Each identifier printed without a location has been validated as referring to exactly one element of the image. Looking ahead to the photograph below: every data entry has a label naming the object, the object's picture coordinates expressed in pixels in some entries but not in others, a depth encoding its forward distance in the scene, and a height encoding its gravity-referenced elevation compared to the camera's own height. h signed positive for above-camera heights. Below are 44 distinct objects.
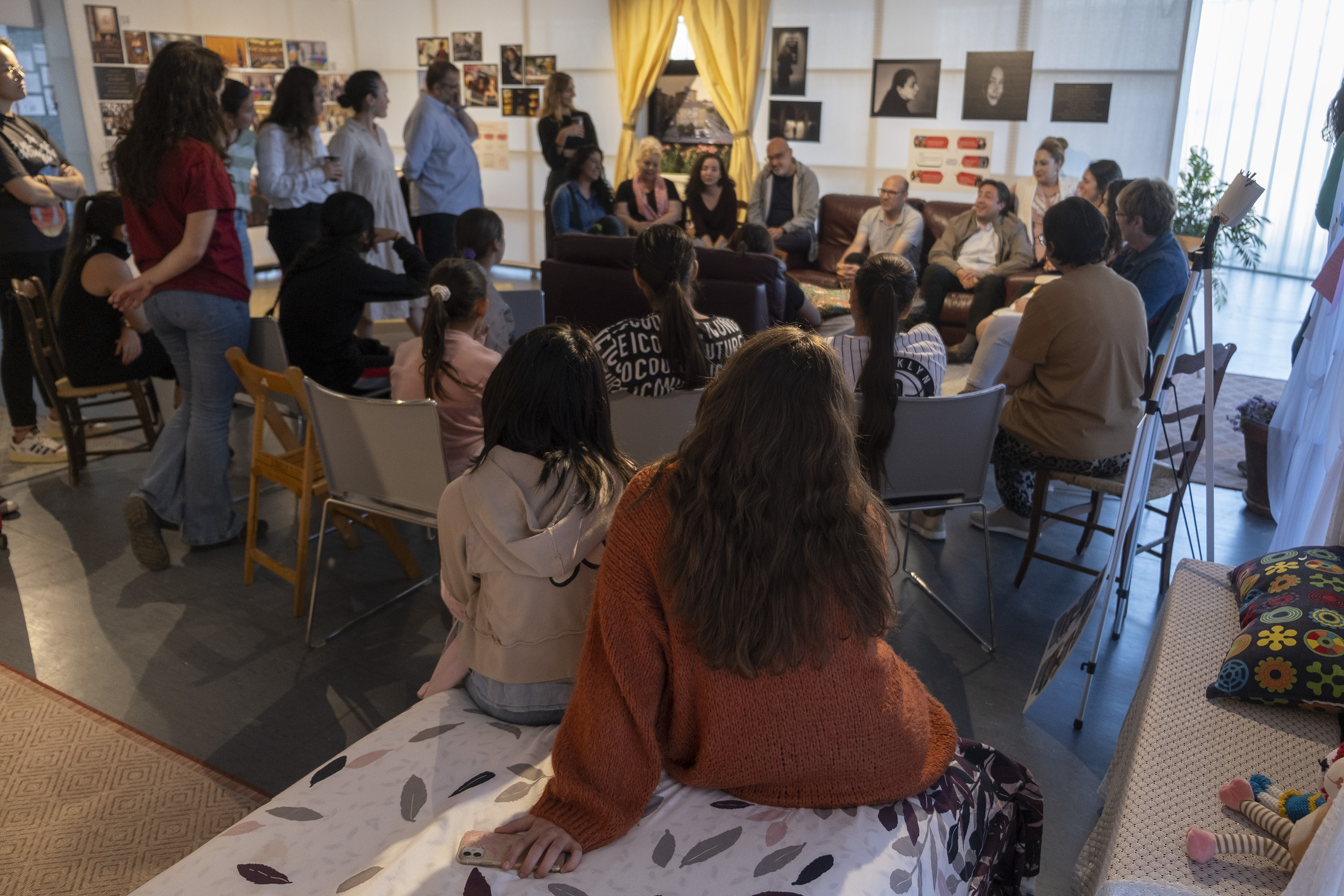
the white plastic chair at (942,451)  2.77 -0.85
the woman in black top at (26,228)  4.24 -0.32
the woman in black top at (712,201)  7.10 -0.33
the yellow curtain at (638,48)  8.37 +0.93
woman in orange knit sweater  1.36 -0.67
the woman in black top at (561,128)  7.12 +0.20
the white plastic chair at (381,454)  2.65 -0.83
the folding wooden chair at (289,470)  3.05 -1.03
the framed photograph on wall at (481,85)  9.41 +0.68
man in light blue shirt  5.76 -0.04
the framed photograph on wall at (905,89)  7.30 +0.49
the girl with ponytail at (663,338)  2.89 -0.54
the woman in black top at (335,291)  3.49 -0.48
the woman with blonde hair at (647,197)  7.05 -0.31
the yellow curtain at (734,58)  7.98 +0.80
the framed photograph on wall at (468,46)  9.38 +1.04
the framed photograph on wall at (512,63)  9.17 +0.86
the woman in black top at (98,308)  3.81 -0.59
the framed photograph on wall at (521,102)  9.16 +0.50
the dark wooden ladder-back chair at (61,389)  4.01 -0.95
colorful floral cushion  1.87 -0.96
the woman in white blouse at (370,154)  5.30 +0.01
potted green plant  6.40 -0.37
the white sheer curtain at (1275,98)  8.35 +0.49
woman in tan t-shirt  3.03 -0.65
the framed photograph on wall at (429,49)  9.54 +1.03
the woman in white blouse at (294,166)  4.88 -0.05
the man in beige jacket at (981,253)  6.01 -0.61
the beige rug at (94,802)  2.10 -1.50
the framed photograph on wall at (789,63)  7.81 +0.74
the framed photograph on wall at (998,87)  6.91 +0.48
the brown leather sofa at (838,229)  6.76 -0.53
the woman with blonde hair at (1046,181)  6.24 -0.17
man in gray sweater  7.07 -0.32
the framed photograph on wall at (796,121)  7.92 +0.28
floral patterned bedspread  1.37 -1.01
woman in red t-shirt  3.11 -0.40
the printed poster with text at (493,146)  9.47 +0.10
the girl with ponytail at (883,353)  2.74 -0.57
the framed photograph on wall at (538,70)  9.07 +0.79
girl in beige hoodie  1.80 -0.68
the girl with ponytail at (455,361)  2.88 -0.60
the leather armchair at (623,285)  4.70 -0.65
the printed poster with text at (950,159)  7.20 -0.03
